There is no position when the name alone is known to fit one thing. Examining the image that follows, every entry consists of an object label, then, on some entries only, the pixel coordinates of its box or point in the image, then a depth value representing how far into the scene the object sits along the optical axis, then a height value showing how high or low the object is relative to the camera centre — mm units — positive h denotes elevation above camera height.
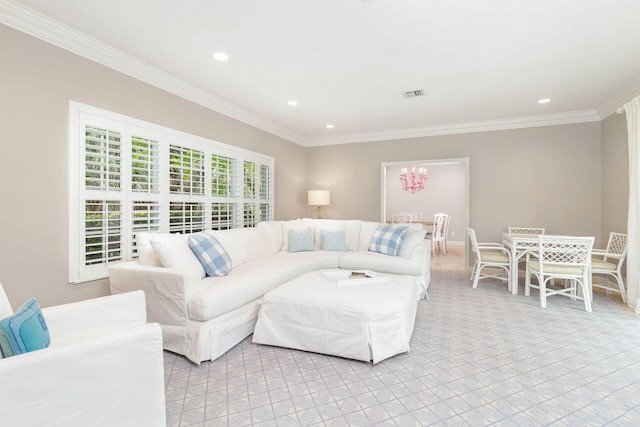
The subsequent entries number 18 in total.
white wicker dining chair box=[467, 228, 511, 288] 4062 -632
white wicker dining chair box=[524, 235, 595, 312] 3244 -566
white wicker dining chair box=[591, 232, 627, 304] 3520 -594
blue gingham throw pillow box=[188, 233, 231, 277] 2807 -389
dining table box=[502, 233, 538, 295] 3794 -459
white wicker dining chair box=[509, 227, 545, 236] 4758 -279
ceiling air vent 3721 +1523
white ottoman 2141 -804
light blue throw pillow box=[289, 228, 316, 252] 4301 -408
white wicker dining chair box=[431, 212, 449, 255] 7098 -430
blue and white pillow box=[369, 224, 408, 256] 4082 -361
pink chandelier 8094 +982
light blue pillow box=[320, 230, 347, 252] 4422 -400
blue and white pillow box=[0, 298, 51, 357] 1119 -460
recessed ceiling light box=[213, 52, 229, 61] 2831 +1521
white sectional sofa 2213 -601
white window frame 2545 +319
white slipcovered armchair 1021 -634
